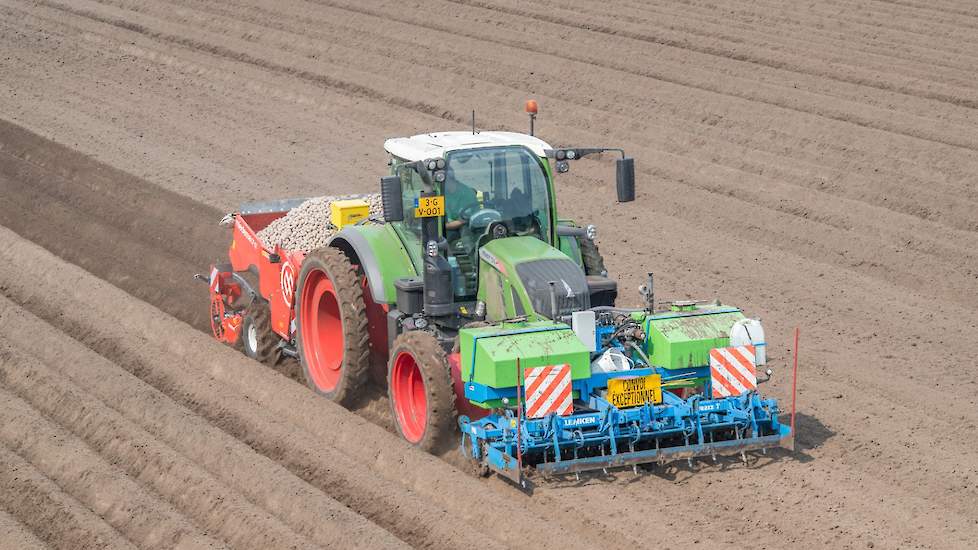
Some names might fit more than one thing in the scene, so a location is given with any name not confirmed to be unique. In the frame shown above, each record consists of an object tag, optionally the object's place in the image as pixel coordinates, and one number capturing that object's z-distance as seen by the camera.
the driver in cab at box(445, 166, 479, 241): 21.86
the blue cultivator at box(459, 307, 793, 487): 19.42
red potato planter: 20.59
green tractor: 19.61
